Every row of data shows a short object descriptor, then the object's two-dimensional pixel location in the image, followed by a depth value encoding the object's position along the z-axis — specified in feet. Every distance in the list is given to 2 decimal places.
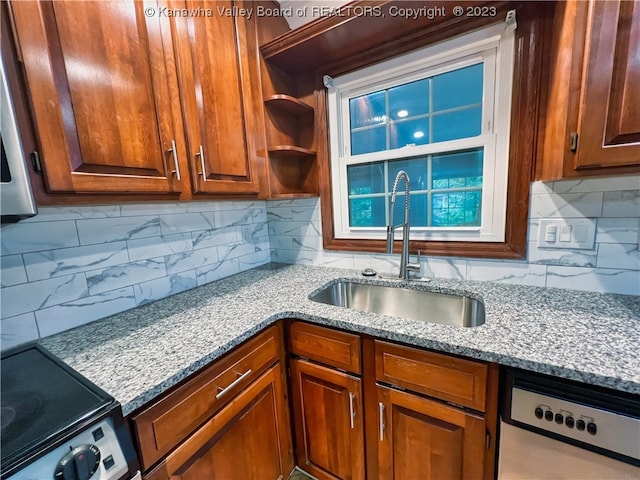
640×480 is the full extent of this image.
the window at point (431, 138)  3.82
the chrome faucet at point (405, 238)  4.21
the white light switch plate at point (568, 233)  3.39
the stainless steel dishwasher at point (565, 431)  2.01
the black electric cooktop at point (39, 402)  1.63
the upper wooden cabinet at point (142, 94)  2.21
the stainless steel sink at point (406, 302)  3.87
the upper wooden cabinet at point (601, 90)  2.23
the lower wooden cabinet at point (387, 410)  2.64
